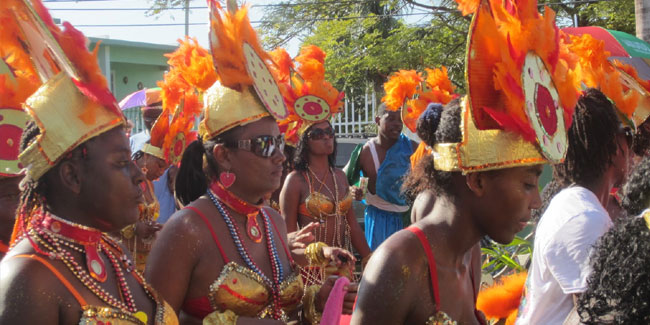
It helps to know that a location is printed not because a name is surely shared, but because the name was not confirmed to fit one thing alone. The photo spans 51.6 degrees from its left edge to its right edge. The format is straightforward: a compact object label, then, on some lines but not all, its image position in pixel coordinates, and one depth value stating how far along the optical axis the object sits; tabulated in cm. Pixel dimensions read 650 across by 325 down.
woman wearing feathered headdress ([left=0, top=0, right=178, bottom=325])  213
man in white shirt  266
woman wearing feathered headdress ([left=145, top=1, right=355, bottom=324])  299
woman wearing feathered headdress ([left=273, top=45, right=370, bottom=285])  588
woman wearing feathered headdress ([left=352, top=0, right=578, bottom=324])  237
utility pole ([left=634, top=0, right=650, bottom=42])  955
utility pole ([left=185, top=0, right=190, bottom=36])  2093
